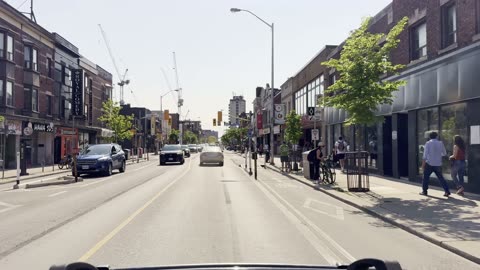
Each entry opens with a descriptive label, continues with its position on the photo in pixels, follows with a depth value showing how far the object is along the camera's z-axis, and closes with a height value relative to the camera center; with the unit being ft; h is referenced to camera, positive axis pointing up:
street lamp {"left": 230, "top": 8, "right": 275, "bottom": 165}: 117.80 +29.52
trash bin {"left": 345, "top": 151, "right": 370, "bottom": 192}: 52.70 -3.23
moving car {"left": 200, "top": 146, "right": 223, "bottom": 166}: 124.57 -2.66
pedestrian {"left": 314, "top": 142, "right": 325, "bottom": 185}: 67.33 -1.85
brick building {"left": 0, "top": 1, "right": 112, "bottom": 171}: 107.34 +15.18
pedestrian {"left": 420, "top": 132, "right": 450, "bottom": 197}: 46.26 -0.88
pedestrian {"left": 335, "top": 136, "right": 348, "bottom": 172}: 81.87 -0.11
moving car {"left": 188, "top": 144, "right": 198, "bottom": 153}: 302.08 -1.92
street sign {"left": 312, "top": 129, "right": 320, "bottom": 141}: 82.35 +1.82
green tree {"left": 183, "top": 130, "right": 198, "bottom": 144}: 511.65 +9.56
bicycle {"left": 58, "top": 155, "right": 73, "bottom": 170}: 112.15 -3.66
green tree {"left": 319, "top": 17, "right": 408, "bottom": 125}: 48.34 +7.23
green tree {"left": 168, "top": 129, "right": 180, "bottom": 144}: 381.60 +7.24
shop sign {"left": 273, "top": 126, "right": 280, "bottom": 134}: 178.41 +6.32
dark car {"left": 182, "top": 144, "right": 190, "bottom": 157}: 202.84 -2.57
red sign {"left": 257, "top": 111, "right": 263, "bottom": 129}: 182.56 +9.49
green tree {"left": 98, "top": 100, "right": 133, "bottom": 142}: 174.82 +9.26
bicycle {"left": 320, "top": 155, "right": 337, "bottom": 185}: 63.93 -3.44
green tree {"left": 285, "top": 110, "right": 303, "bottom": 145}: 103.65 +4.06
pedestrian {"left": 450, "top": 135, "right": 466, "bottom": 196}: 46.66 -1.68
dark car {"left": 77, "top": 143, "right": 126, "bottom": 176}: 84.12 -2.41
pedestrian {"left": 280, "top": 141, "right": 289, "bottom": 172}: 90.84 -1.41
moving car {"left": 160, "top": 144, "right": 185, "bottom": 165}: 129.80 -2.47
